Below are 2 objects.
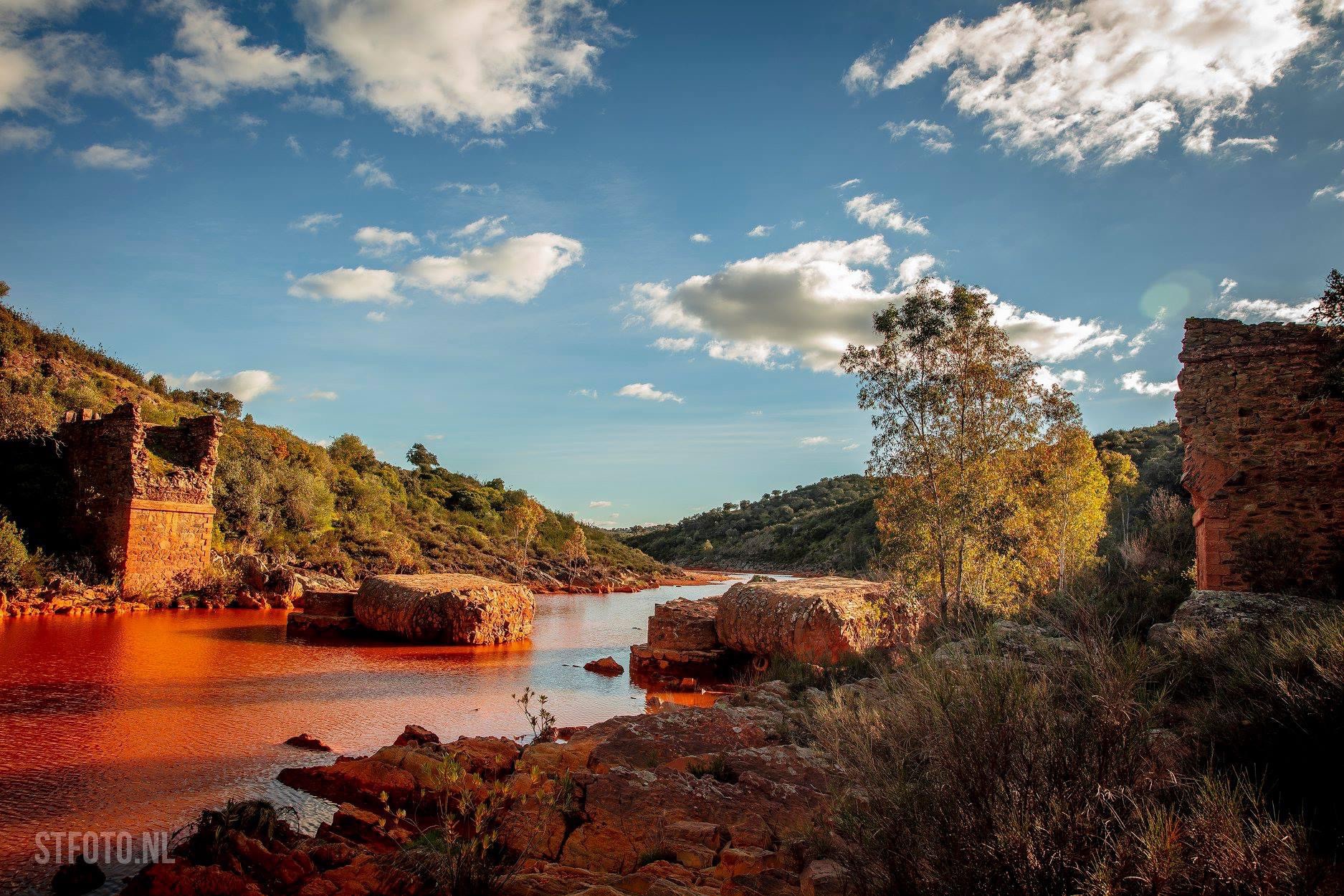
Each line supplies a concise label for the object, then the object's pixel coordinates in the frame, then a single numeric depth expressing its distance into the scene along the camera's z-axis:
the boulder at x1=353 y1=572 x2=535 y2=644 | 13.54
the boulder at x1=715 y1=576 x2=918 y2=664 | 10.33
